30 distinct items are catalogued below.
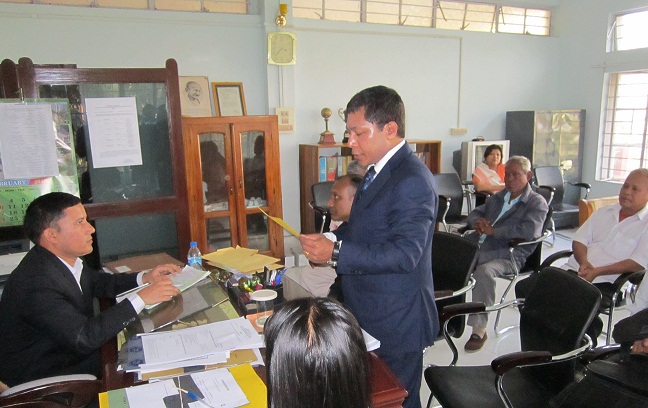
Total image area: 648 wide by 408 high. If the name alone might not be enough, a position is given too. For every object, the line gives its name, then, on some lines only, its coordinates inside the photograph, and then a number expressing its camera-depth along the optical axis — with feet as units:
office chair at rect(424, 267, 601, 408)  5.89
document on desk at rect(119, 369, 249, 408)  3.88
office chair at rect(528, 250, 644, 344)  8.98
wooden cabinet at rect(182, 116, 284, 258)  14.14
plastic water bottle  7.62
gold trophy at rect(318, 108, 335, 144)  16.80
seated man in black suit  5.12
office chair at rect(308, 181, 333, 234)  14.25
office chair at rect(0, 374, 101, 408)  4.66
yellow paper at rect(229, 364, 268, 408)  3.94
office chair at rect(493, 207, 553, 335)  10.90
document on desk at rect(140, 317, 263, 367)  4.57
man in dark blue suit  5.13
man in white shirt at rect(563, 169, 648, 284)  9.45
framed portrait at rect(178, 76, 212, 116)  15.34
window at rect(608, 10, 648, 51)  19.11
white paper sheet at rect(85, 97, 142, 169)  9.12
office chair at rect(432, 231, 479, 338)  8.27
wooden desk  4.15
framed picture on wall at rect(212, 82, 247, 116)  15.79
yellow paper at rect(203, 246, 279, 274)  7.33
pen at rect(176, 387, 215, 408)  3.88
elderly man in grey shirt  10.79
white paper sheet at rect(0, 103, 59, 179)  8.50
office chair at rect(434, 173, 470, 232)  16.76
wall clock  15.99
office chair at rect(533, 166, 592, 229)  19.02
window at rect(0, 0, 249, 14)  14.34
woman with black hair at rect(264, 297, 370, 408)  2.56
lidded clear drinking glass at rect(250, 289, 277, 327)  5.55
